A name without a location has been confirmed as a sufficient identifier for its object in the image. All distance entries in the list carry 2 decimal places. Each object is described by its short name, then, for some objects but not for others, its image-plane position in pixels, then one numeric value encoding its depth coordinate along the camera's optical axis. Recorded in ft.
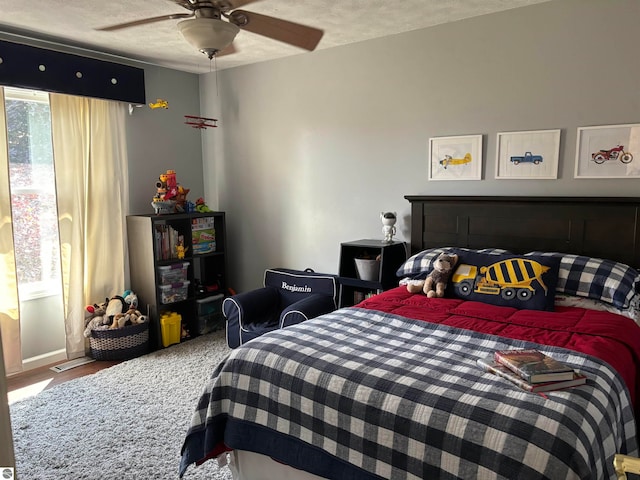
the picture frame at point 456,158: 10.89
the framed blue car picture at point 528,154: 9.96
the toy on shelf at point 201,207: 14.58
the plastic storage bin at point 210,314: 14.34
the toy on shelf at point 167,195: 13.55
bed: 4.87
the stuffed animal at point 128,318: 12.51
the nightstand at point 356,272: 11.35
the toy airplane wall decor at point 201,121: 15.34
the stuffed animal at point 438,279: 9.37
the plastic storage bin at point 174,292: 13.38
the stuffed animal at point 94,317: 12.55
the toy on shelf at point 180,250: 13.82
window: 11.69
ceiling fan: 6.82
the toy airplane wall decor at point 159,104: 13.67
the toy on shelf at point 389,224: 11.64
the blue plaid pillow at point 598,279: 8.17
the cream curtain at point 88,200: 12.37
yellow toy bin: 13.28
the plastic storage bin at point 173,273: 13.37
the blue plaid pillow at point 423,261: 10.16
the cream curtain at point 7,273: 11.14
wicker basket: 12.35
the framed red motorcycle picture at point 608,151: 9.16
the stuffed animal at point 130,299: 13.11
